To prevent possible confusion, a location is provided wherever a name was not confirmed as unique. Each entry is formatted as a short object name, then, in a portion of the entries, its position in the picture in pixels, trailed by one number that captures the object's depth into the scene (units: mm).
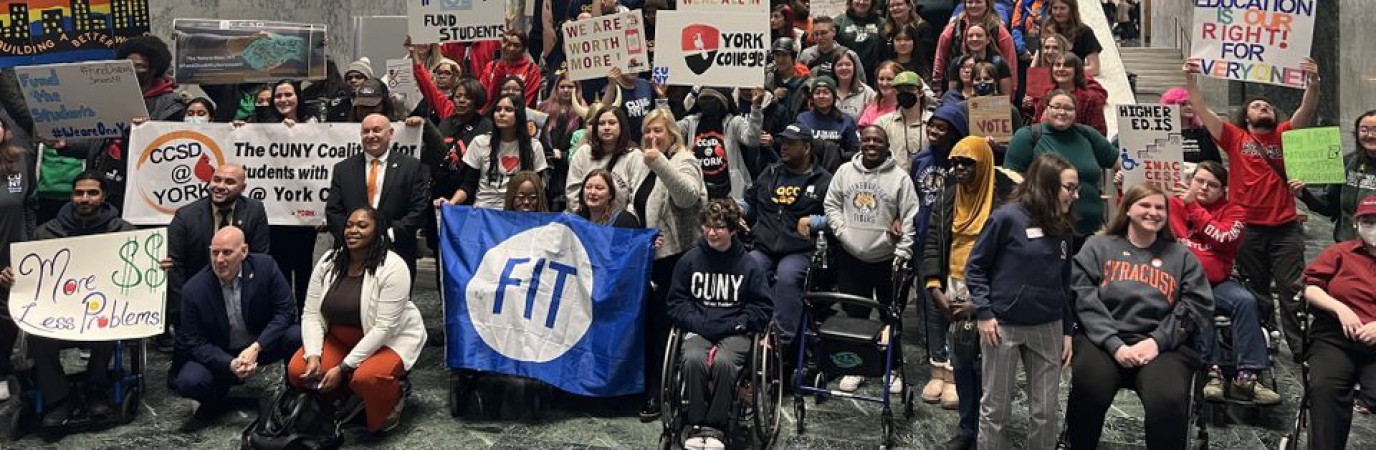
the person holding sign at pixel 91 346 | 8406
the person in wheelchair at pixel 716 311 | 7582
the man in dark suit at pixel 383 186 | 9266
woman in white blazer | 8078
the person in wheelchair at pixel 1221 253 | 8047
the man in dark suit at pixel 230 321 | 8328
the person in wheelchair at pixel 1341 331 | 7188
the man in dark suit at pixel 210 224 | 8984
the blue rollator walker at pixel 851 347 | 7980
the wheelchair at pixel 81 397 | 8352
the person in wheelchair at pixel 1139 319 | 7078
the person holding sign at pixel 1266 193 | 8984
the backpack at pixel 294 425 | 7861
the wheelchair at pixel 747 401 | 7512
